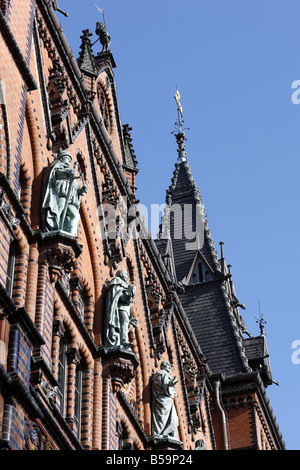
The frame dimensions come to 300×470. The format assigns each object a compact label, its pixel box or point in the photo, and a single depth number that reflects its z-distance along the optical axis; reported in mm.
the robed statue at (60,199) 20234
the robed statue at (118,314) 23062
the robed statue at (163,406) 26000
